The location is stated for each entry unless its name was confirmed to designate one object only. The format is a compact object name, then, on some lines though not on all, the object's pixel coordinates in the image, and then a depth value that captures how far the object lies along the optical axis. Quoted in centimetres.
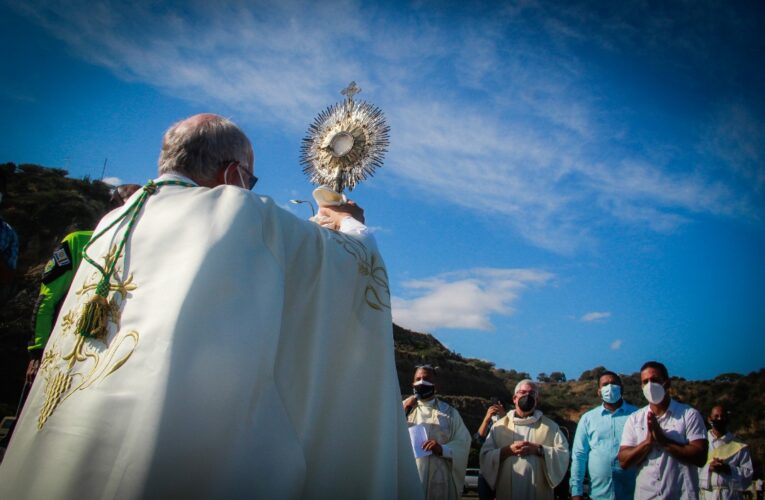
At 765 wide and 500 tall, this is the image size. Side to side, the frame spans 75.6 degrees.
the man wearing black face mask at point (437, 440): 622
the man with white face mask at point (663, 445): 442
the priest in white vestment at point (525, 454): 605
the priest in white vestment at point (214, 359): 155
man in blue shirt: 562
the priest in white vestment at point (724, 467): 736
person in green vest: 350
